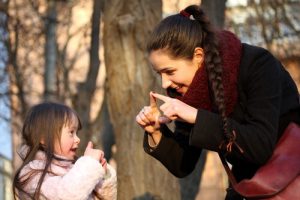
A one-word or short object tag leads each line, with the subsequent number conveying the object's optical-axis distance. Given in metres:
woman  3.48
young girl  4.08
